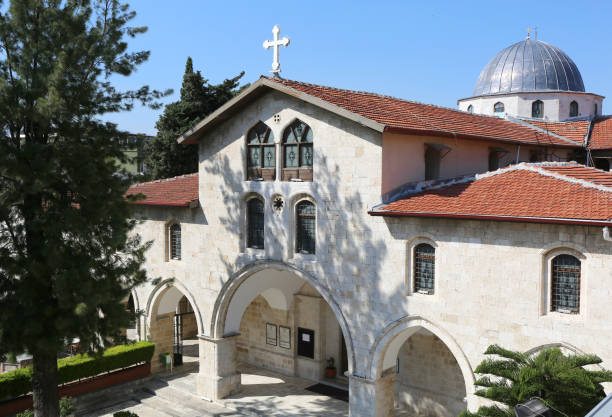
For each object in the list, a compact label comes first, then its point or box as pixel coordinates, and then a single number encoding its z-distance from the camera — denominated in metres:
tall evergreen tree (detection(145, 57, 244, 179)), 32.50
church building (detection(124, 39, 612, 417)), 11.54
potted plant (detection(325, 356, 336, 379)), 19.42
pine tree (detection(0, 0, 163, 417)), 11.45
